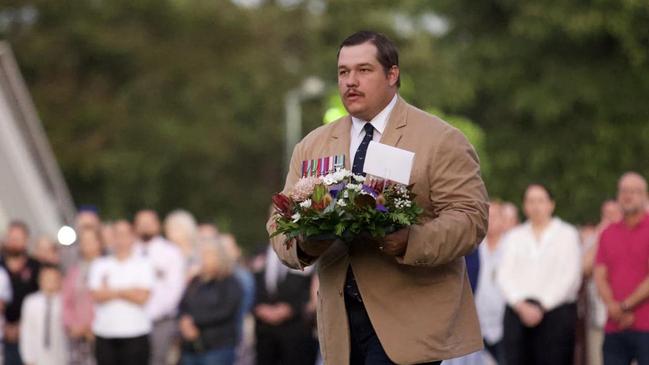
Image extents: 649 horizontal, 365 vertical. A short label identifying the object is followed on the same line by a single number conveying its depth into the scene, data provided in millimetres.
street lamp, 49812
